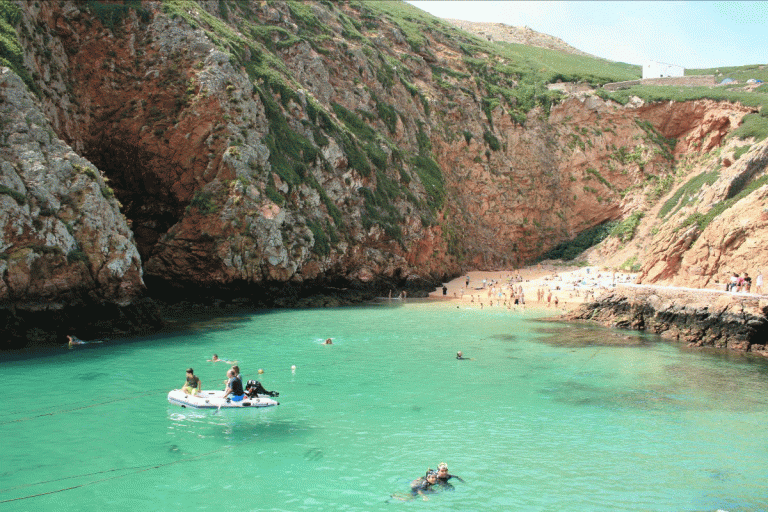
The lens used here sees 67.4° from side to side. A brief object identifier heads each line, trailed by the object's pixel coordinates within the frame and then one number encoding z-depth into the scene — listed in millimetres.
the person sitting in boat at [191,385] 18250
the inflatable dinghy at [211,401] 17828
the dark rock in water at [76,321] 24844
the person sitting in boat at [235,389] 17859
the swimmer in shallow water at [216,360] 23386
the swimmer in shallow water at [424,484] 12336
